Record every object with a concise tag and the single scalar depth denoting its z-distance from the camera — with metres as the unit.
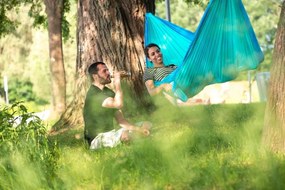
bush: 7.85
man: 10.38
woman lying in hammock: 12.90
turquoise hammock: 12.01
